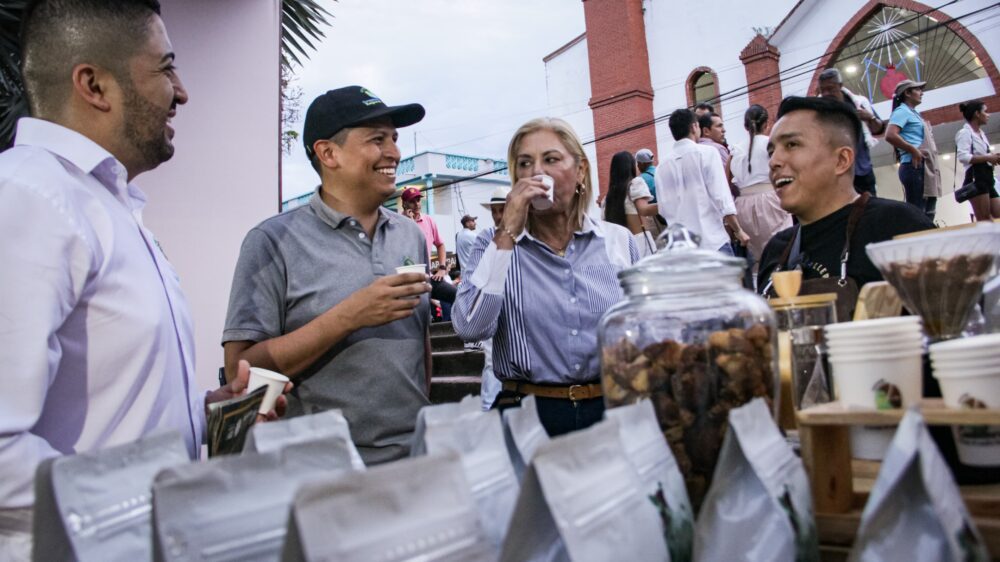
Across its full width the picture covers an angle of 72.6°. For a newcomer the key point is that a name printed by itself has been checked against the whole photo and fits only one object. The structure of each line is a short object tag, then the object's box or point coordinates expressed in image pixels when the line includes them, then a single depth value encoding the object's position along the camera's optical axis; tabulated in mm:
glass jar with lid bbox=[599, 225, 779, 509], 1030
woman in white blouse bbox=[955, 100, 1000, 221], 7163
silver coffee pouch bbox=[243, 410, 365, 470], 859
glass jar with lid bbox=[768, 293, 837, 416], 1387
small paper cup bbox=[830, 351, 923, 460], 1003
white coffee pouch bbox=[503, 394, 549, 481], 952
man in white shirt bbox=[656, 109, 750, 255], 5105
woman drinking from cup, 2207
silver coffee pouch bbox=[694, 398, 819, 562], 773
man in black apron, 2586
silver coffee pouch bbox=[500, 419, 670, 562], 662
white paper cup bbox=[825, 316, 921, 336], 1022
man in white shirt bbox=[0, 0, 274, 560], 1154
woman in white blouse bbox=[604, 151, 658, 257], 5207
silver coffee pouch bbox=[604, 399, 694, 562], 810
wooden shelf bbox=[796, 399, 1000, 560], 891
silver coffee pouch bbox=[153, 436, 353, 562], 600
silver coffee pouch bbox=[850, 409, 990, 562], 646
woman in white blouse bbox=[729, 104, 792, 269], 5387
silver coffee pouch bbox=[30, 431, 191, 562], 650
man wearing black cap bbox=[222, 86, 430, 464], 2012
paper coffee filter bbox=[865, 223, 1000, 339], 1143
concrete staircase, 5241
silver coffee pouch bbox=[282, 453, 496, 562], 534
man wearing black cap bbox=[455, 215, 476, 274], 7404
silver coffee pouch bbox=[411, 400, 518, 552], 811
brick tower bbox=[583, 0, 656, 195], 18297
